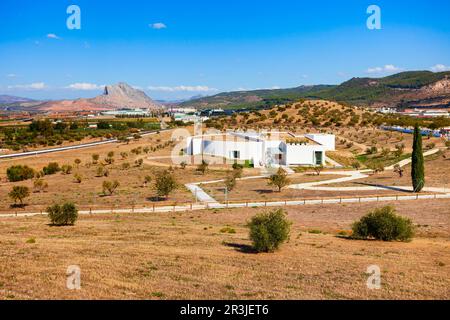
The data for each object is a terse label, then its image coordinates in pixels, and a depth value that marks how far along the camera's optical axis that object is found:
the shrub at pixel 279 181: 42.06
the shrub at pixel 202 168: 53.80
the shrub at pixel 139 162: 61.21
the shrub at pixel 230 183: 42.09
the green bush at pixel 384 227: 22.86
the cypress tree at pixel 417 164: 39.91
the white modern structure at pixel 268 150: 61.06
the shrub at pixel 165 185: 38.12
